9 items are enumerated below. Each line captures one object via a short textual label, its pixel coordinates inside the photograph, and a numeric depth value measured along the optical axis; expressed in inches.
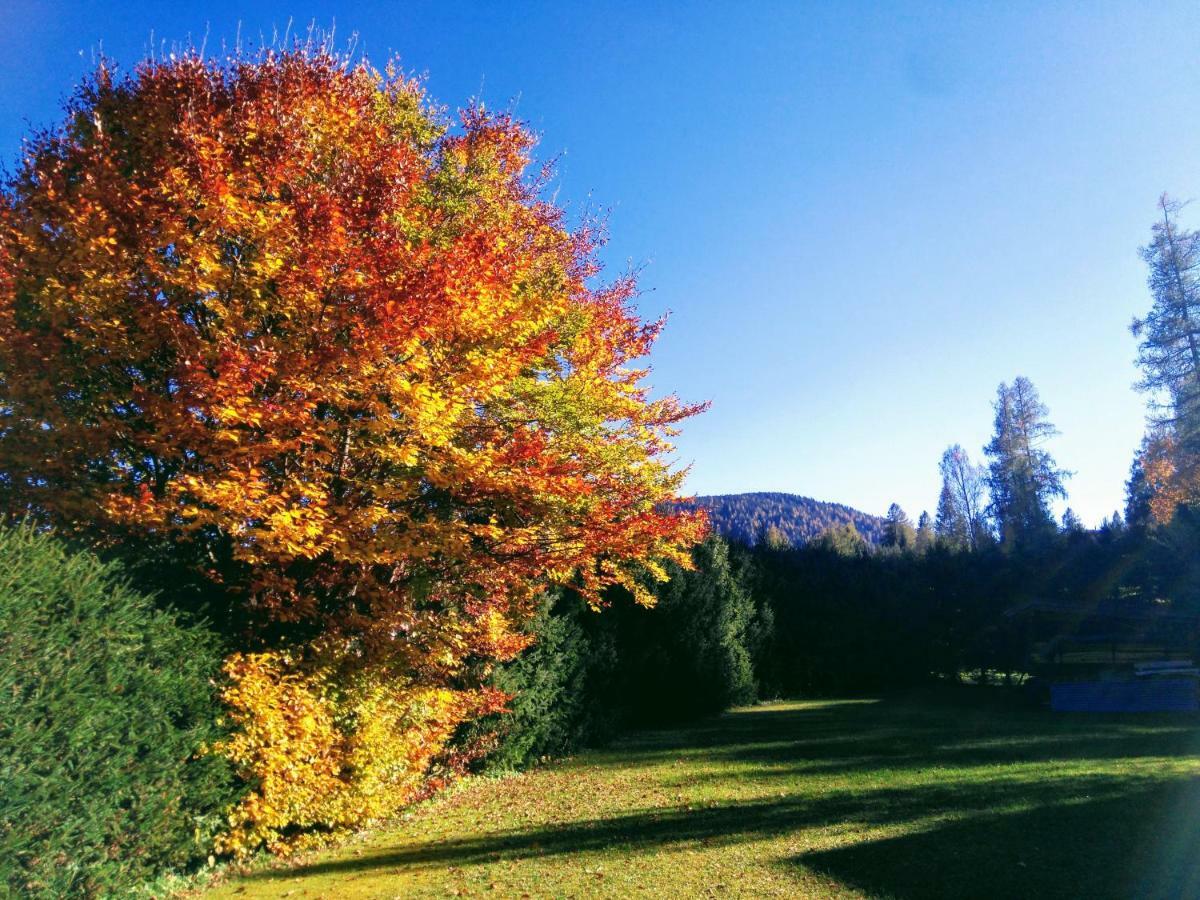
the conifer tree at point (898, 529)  2069.9
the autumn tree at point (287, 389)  288.5
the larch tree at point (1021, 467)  1649.9
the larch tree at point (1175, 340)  1027.3
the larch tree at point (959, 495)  2191.2
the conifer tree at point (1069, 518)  2082.7
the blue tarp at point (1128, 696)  695.7
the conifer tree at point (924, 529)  2442.5
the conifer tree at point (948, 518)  2238.8
